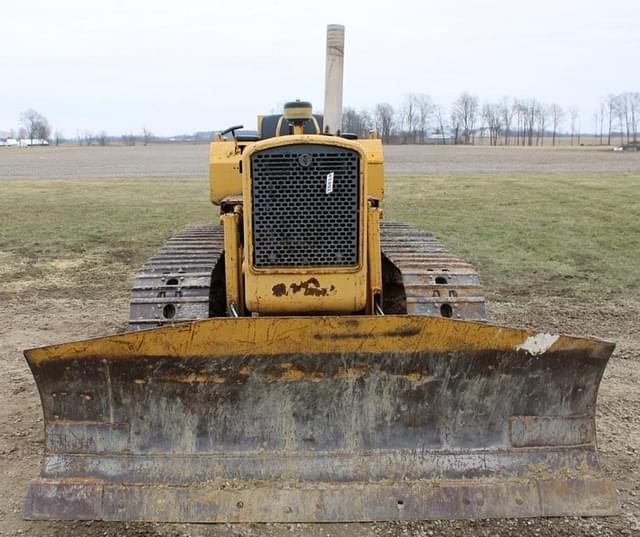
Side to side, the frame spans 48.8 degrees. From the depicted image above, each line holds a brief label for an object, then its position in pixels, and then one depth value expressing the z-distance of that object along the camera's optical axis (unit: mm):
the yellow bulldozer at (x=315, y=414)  4305
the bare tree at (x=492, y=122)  136125
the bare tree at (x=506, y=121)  141500
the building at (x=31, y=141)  158688
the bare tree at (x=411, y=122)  131212
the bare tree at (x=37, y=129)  175500
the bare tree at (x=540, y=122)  146750
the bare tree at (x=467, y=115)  135912
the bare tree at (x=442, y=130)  130125
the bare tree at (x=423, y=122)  128438
